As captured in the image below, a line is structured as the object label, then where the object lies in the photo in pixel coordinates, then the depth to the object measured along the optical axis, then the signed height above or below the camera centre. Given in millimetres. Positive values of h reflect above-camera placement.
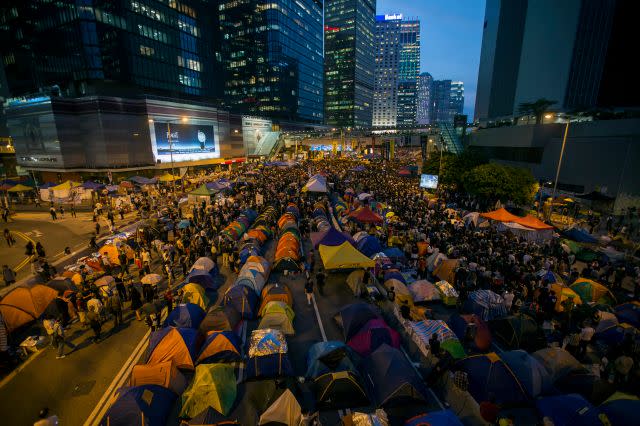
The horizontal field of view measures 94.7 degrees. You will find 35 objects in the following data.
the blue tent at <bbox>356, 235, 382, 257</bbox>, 17297 -6010
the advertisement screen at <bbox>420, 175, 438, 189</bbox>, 34969 -4586
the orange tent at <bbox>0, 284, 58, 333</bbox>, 11141 -6171
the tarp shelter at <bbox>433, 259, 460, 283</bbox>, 14977 -6407
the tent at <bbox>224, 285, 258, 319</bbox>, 11789 -6223
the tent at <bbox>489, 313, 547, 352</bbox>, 10266 -6566
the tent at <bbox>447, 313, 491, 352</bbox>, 10336 -6578
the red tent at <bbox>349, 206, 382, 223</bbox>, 21516 -5368
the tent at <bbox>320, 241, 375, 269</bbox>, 14555 -5701
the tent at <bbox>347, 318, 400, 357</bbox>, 9664 -6354
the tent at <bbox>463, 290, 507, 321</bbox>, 11891 -6490
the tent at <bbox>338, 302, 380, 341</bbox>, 10438 -6146
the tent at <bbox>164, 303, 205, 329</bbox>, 10398 -6116
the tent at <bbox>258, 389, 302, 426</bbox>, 7168 -6455
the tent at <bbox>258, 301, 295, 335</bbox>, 10641 -6288
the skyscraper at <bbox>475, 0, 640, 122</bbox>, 41531 +14796
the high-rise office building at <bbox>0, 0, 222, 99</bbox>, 47375 +16617
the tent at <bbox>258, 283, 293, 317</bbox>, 11880 -6149
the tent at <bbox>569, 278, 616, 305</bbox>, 12562 -6320
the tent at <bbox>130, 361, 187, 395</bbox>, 8023 -6254
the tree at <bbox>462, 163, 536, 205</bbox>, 27344 -3775
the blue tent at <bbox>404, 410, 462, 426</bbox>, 6412 -5957
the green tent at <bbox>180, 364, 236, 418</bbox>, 7578 -6425
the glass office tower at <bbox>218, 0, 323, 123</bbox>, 102375 +31425
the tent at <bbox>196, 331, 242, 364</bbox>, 9211 -6378
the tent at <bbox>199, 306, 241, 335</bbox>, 10375 -6204
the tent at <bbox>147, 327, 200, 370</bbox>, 9094 -6255
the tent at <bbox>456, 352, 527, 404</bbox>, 7957 -6374
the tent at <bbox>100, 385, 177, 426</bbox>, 6715 -6115
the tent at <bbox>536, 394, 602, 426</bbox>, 6594 -6063
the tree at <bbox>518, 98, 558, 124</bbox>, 41288 +4829
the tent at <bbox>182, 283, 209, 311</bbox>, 11977 -6162
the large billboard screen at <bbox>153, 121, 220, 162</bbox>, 50219 -68
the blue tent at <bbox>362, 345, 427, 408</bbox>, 7883 -6389
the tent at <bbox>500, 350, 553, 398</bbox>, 8031 -6237
